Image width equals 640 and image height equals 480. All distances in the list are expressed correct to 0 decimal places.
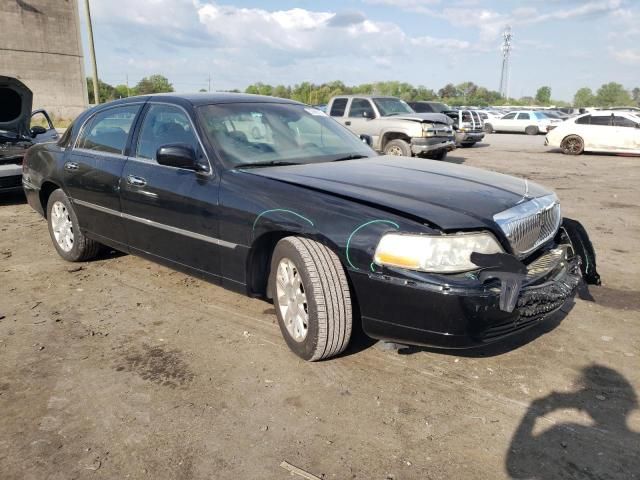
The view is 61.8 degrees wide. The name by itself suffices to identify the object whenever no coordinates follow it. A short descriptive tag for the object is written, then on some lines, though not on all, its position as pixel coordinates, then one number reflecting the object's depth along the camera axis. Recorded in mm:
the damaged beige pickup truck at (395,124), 12570
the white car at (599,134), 16750
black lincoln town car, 2717
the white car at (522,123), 31766
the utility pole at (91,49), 22578
